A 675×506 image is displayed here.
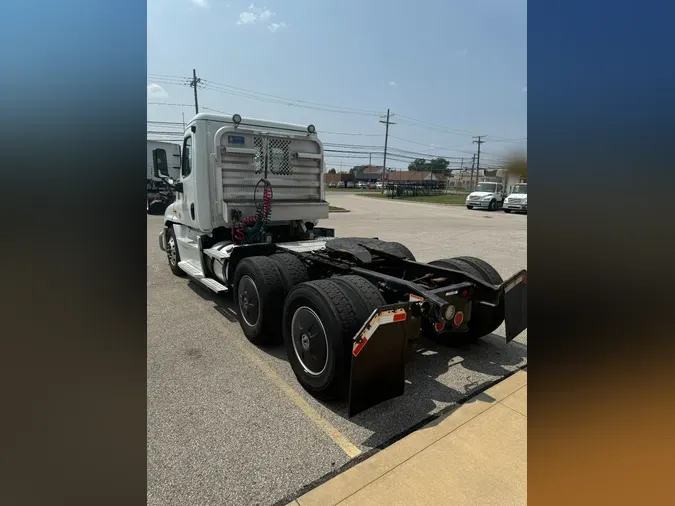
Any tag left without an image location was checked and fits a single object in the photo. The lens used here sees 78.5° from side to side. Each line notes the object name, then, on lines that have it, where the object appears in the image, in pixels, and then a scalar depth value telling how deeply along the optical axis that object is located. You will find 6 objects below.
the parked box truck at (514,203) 28.98
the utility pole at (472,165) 63.83
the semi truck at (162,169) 6.16
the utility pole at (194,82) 33.47
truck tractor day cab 3.30
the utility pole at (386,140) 59.24
